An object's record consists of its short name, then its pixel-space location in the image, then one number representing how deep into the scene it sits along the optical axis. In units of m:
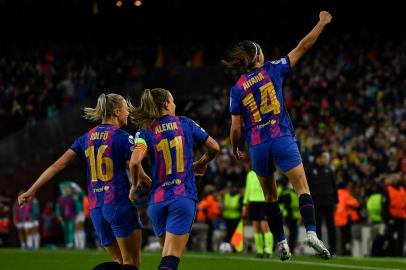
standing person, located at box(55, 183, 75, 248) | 32.81
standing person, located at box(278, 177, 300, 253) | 24.41
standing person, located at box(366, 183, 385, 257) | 24.45
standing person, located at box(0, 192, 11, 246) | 35.00
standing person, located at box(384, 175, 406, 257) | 23.80
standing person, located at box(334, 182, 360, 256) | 24.67
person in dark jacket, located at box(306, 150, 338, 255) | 21.78
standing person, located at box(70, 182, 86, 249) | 32.16
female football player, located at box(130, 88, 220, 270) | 10.26
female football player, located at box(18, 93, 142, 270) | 11.12
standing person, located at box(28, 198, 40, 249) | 33.66
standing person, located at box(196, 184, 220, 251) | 28.72
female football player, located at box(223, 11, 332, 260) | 12.20
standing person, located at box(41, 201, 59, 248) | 34.12
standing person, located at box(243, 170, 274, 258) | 21.14
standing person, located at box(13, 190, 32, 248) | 33.72
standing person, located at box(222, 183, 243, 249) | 27.05
